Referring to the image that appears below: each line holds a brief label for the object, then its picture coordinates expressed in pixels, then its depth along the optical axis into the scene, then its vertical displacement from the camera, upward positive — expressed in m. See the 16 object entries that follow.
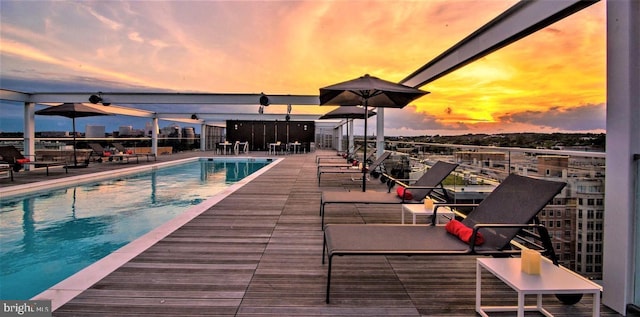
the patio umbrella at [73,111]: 9.95 +1.06
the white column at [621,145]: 1.92 +0.03
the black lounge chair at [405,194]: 3.95 -0.58
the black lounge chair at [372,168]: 7.07 -0.41
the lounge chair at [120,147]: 13.95 -0.02
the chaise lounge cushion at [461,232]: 2.31 -0.59
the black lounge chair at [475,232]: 2.16 -0.63
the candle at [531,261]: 1.76 -0.58
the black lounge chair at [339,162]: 9.66 -0.45
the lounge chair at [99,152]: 12.72 -0.19
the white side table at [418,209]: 3.38 -0.62
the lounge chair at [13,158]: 8.82 -0.31
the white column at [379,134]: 10.29 +0.44
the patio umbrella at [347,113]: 8.80 +0.92
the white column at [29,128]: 10.65 +0.58
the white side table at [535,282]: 1.60 -0.65
